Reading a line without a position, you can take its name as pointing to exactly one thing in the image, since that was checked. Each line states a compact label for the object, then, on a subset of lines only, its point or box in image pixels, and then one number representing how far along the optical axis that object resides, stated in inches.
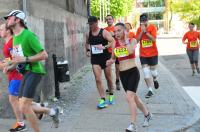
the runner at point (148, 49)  407.8
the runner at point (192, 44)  592.4
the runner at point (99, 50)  366.3
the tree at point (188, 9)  2431.3
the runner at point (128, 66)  289.9
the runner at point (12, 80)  279.7
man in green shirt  247.9
